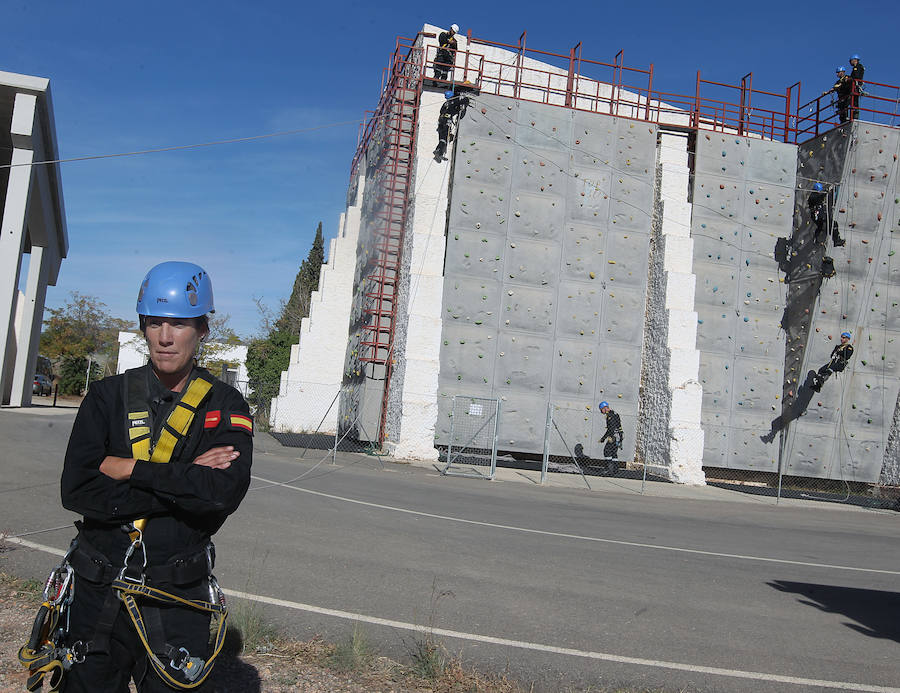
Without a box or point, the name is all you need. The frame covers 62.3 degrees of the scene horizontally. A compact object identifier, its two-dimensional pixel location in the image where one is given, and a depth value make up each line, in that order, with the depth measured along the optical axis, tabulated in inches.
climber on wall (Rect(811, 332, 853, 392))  883.4
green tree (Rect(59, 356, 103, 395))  1994.3
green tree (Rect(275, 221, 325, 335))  2102.1
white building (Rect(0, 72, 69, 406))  876.0
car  1795.0
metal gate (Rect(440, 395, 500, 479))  813.9
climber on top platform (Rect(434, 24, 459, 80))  887.7
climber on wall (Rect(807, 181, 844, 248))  913.5
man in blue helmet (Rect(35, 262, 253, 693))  98.1
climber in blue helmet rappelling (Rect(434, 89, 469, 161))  873.5
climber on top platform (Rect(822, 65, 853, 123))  932.6
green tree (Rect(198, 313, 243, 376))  2074.3
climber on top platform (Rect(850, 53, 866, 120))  920.3
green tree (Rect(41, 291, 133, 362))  2105.1
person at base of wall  880.9
